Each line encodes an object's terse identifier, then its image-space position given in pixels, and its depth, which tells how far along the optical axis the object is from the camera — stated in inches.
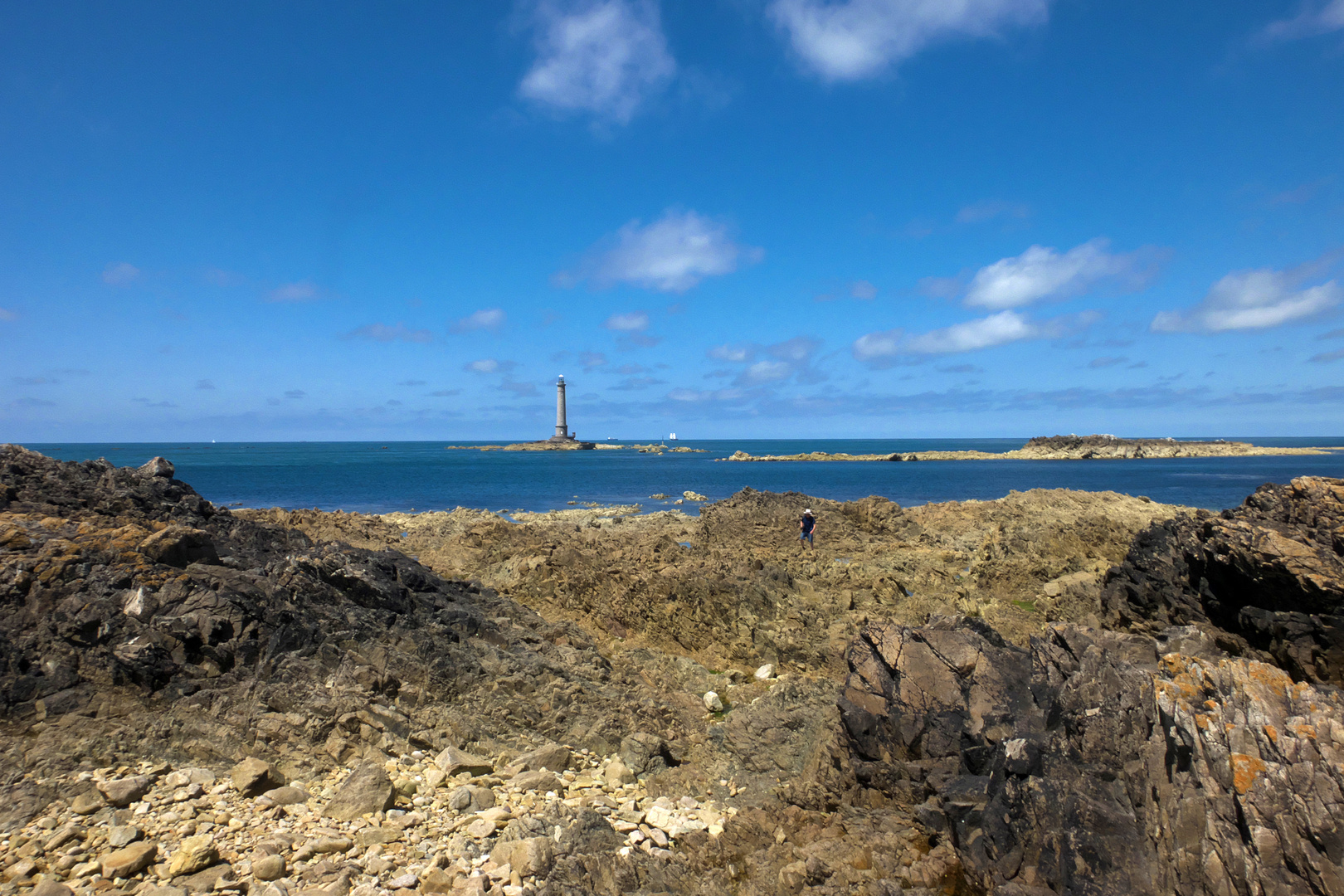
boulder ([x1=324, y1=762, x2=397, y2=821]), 261.6
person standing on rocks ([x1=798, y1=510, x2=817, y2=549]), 1099.3
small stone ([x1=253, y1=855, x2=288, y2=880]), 220.3
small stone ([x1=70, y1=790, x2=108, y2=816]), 237.9
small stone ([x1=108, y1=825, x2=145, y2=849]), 224.4
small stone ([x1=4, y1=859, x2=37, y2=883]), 206.8
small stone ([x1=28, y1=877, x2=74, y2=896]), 201.2
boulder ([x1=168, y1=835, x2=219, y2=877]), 217.6
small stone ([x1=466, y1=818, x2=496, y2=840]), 258.2
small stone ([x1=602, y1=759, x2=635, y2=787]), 321.7
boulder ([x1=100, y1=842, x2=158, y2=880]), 211.8
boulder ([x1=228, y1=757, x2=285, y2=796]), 262.4
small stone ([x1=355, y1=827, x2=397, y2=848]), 245.0
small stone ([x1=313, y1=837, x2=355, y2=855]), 236.5
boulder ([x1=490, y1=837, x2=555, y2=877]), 236.5
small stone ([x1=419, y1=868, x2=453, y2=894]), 223.5
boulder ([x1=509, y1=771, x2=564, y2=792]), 299.7
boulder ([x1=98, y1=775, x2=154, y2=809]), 244.2
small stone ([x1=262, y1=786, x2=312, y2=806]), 260.7
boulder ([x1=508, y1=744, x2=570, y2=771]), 318.1
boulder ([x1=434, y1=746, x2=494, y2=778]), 301.0
